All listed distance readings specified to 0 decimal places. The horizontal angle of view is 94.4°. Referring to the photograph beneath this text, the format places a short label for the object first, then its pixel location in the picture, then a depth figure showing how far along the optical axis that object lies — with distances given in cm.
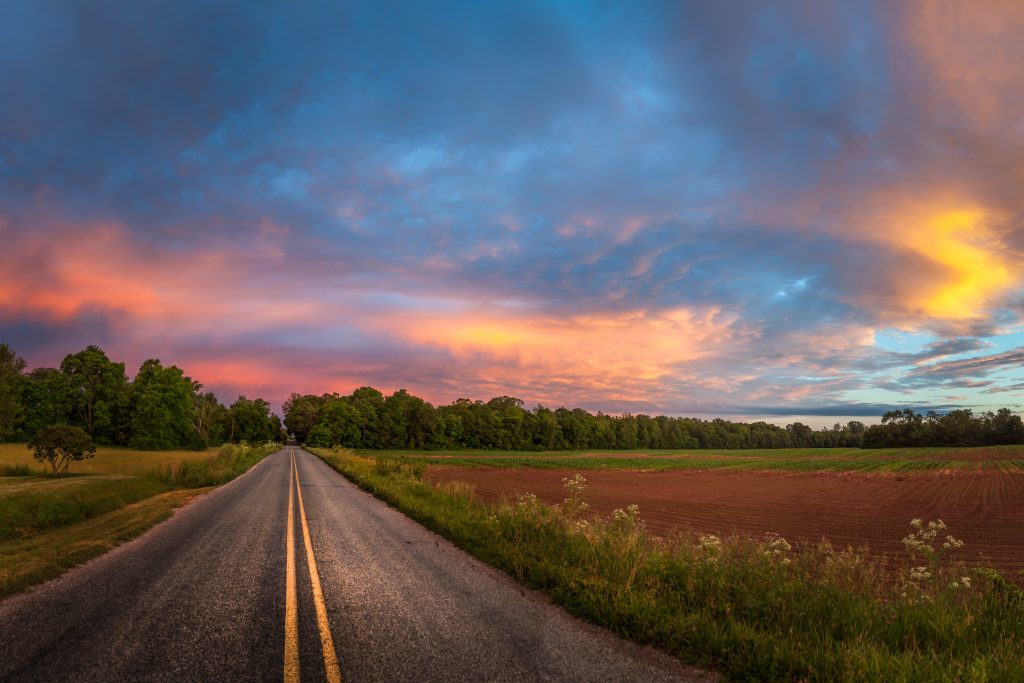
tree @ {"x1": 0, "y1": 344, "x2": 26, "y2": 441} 4853
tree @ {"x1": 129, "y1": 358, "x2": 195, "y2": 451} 7350
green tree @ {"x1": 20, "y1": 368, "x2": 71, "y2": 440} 6800
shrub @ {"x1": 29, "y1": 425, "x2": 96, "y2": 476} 2744
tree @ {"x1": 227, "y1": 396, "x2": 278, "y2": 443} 13888
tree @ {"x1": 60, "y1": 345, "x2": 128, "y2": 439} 7075
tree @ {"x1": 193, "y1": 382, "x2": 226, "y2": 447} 10161
